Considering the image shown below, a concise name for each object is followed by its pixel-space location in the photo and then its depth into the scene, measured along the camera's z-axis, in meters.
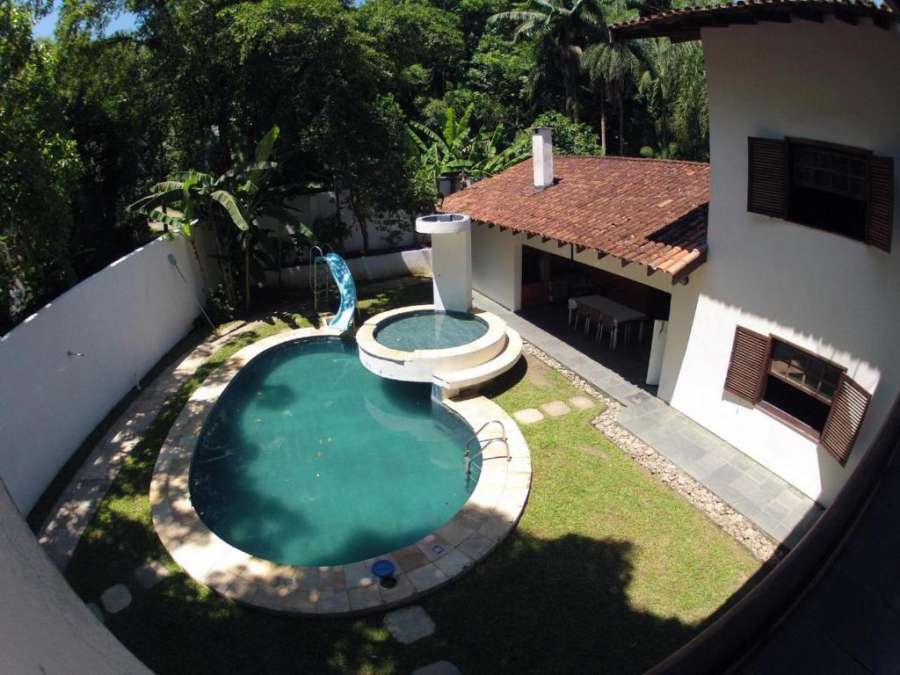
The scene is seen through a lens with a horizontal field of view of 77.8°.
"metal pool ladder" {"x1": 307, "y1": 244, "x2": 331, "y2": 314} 20.03
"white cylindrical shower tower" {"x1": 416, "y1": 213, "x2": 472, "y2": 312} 15.82
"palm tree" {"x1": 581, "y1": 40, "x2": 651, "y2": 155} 33.55
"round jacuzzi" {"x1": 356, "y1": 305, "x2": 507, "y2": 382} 13.53
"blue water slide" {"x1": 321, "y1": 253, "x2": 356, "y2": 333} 17.03
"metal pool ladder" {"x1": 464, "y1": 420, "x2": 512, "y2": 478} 10.98
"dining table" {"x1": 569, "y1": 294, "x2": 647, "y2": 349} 15.20
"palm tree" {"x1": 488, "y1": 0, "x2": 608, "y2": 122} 35.22
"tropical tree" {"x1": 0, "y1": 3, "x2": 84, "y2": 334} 11.89
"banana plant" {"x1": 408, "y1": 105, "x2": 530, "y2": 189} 24.50
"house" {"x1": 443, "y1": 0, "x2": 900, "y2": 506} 7.54
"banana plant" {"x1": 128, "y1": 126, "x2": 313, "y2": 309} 16.17
